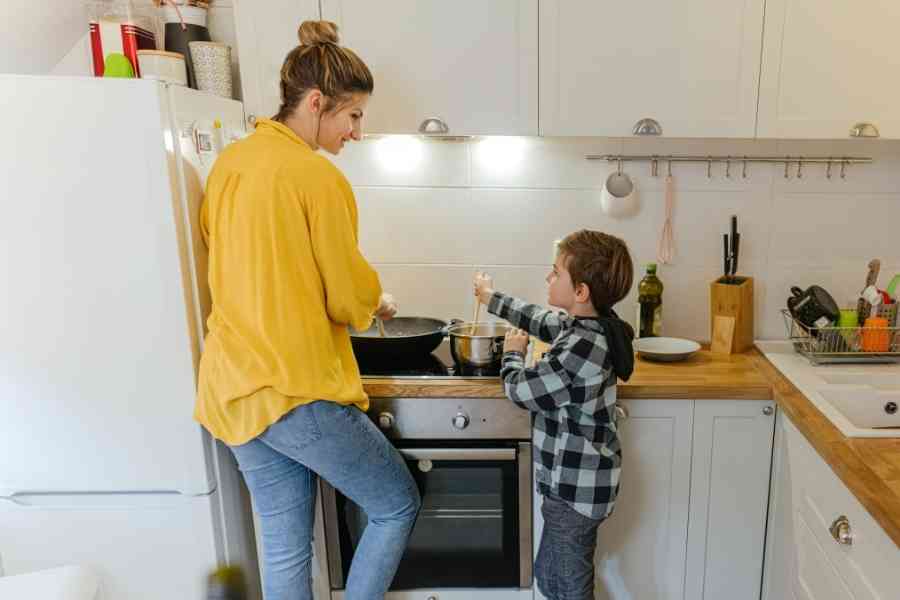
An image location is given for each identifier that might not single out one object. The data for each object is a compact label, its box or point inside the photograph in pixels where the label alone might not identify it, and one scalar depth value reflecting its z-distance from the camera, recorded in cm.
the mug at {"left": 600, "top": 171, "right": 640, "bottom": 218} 187
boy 133
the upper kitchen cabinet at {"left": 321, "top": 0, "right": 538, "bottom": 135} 156
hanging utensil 189
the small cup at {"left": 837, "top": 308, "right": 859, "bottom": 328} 173
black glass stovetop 159
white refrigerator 126
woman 118
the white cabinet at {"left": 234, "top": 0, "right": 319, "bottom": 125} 155
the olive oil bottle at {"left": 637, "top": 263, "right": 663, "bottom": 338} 186
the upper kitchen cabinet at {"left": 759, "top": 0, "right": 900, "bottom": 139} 153
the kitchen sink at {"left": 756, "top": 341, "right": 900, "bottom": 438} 152
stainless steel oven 153
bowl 169
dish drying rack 168
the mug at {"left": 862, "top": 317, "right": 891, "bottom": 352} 168
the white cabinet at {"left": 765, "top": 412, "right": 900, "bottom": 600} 101
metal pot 157
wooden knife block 178
